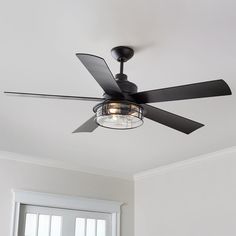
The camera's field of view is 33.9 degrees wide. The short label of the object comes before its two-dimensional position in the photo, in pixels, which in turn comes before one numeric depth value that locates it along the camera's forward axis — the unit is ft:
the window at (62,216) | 14.10
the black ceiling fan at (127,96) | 5.92
